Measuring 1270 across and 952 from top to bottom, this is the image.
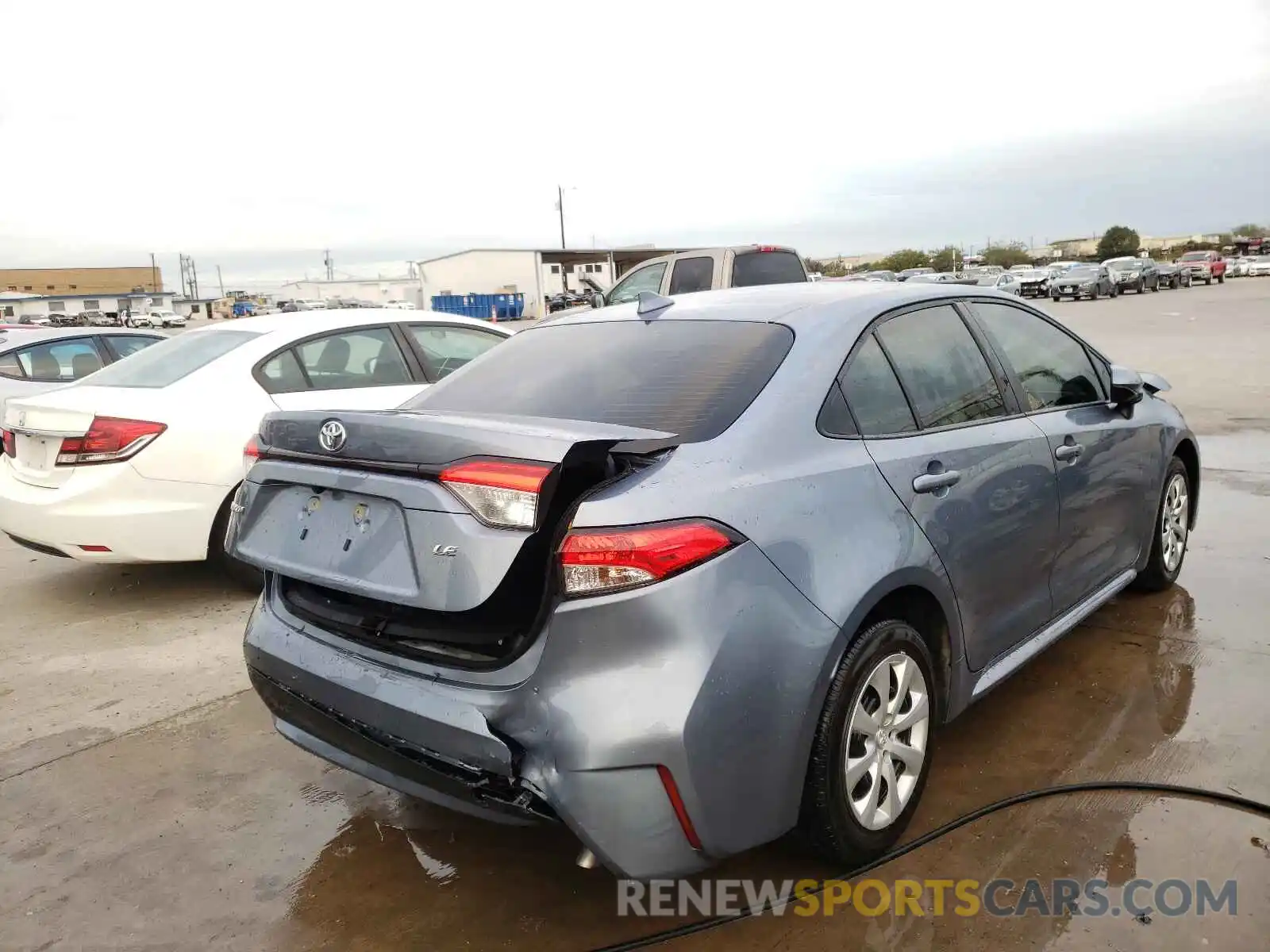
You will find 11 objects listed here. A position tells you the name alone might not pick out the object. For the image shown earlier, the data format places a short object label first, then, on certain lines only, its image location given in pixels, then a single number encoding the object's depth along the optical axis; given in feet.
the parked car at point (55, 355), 29.37
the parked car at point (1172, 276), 144.35
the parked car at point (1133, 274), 129.29
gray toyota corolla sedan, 7.02
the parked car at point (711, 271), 37.81
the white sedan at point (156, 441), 16.11
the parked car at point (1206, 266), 160.04
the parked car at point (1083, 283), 120.16
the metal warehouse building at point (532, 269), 221.05
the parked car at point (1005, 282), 117.80
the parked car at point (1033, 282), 131.34
